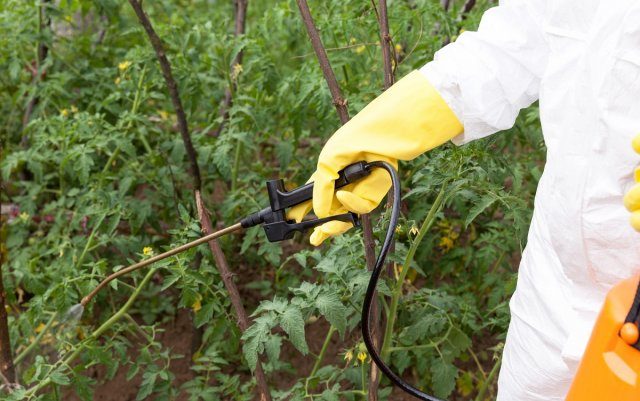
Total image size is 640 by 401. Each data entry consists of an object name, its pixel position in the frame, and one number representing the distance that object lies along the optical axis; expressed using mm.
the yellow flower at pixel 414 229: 2033
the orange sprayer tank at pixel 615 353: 1366
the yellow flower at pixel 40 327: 2874
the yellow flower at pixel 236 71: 2799
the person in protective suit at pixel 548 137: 1436
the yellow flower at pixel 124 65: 2886
